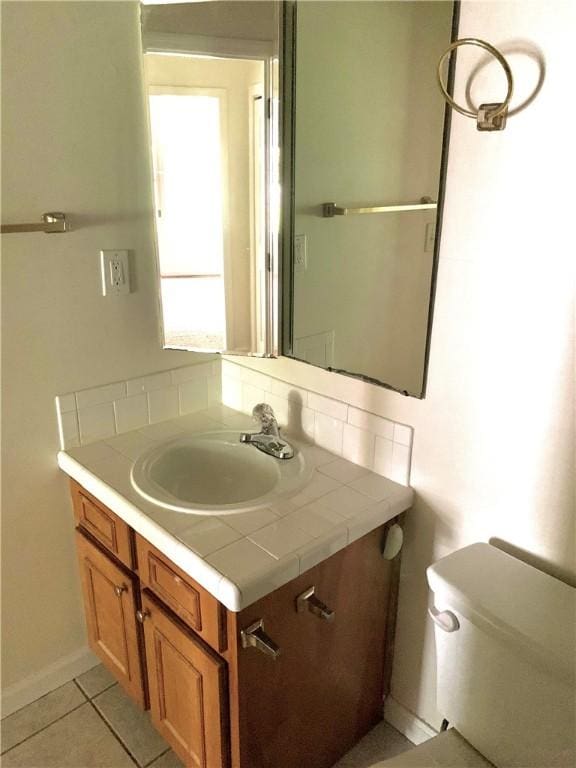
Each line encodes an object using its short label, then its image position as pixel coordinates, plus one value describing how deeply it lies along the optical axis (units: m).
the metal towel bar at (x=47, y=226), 1.29
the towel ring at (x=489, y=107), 0.95
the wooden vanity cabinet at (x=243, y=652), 1.18
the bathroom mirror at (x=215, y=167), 1.44
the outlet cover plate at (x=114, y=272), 1.52
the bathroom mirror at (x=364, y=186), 1.24
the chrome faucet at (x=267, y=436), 1.53
